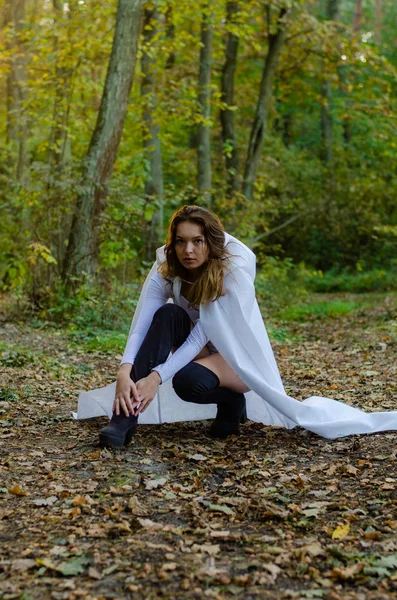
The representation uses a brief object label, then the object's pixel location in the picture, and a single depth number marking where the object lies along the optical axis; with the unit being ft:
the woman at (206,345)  14.55
